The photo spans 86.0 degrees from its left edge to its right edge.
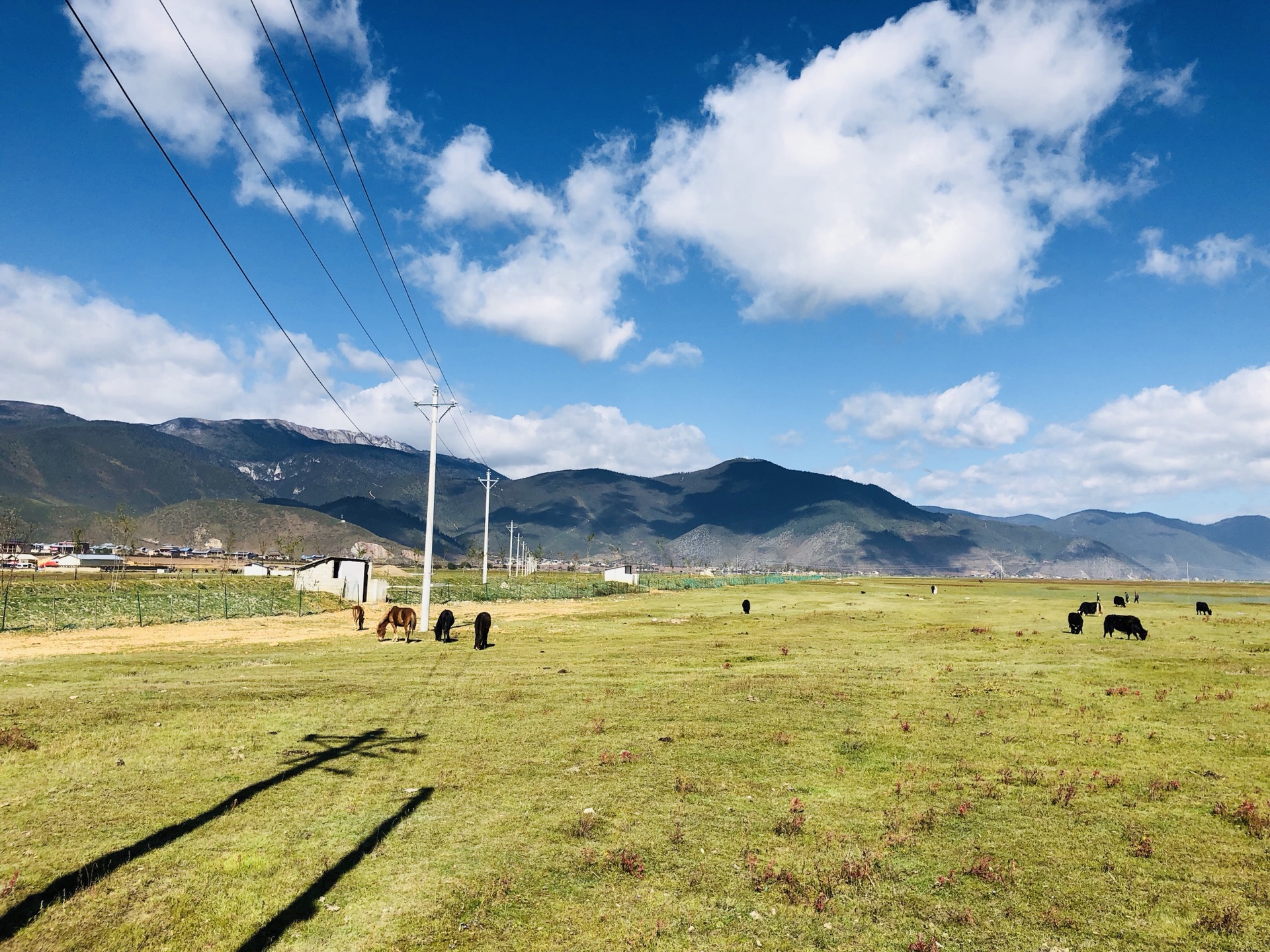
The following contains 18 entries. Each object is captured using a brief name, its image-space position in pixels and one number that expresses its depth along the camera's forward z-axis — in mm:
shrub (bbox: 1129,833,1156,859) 11586
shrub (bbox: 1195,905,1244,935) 9188
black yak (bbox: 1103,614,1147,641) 45969
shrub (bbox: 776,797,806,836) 12445
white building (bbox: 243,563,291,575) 163500
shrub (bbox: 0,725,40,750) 16125
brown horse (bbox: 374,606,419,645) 42125
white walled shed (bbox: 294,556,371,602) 79375
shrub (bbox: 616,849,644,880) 10812
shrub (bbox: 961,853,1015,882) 10688
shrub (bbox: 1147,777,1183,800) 14492
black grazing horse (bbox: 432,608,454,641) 41003
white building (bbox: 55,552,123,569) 172750
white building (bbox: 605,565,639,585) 138250
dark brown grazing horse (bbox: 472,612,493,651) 37812
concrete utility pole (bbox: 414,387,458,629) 48266
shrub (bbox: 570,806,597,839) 12227
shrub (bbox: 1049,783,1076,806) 14000
